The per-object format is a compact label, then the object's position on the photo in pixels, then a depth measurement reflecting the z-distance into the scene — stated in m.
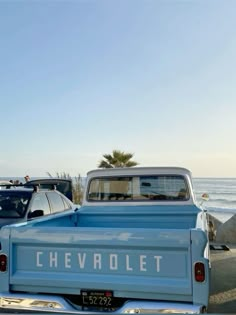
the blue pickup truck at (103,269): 3.40
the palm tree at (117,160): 19.14
